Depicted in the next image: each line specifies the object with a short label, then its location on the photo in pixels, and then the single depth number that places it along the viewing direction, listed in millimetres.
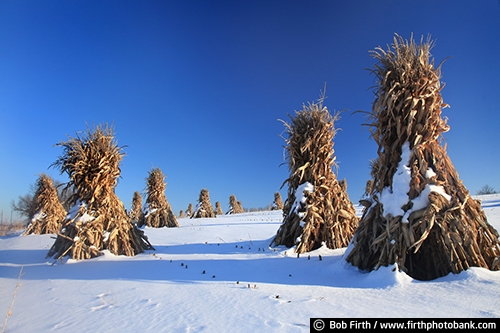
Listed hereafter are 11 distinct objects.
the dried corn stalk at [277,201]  44438
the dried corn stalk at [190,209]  47216
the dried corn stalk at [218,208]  49156
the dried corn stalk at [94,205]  6523
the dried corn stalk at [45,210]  16031
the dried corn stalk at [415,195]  3719
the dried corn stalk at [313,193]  6809
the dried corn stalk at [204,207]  29531
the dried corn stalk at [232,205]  44844
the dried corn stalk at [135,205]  30062
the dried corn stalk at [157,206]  17484
